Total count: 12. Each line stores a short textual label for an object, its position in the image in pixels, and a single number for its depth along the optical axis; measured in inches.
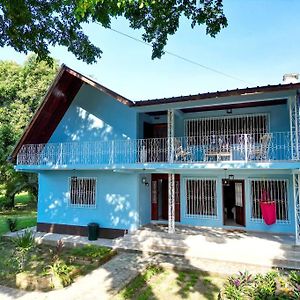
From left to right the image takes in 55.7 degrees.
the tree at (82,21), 310.8
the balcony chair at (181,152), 511.5
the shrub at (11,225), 605.8
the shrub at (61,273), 322.0
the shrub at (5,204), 995.8
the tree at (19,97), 933.8
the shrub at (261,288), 236.7
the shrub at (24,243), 375.6
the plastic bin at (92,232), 528.3
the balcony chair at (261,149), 452.4
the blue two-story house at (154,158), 484.4
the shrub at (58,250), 348.5
